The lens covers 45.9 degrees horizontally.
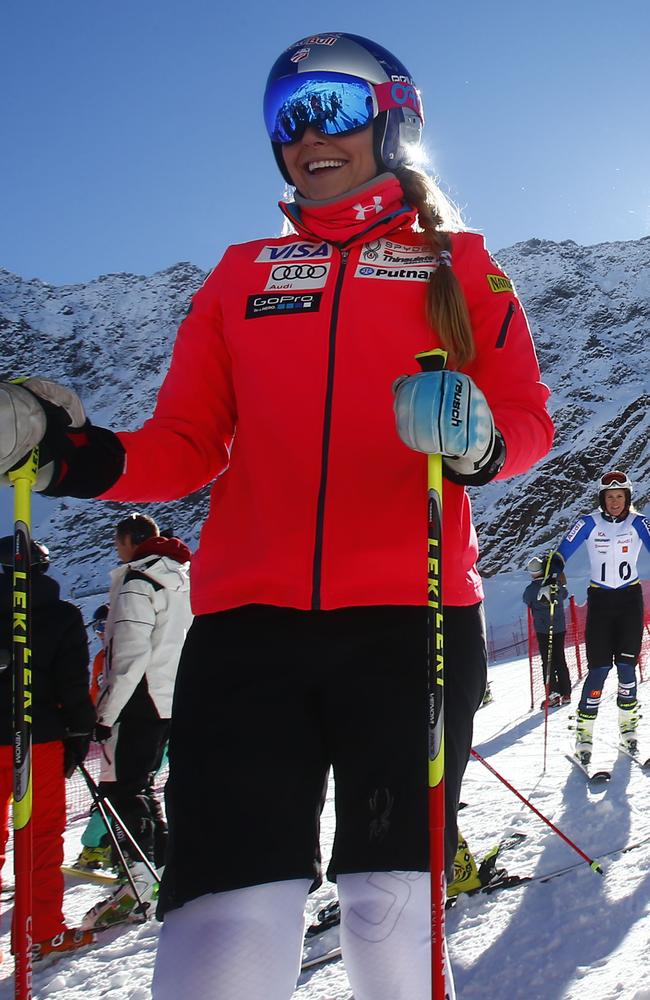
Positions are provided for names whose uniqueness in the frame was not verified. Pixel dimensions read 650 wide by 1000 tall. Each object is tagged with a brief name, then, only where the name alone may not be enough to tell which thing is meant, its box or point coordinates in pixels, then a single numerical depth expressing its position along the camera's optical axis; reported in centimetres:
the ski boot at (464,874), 384
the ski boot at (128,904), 405
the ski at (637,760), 595
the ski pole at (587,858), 382
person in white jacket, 448
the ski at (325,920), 360
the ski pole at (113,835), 409
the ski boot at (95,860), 522
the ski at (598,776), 567
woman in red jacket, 134
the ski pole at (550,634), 820
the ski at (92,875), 496
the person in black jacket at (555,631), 953
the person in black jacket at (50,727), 378
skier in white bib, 665
